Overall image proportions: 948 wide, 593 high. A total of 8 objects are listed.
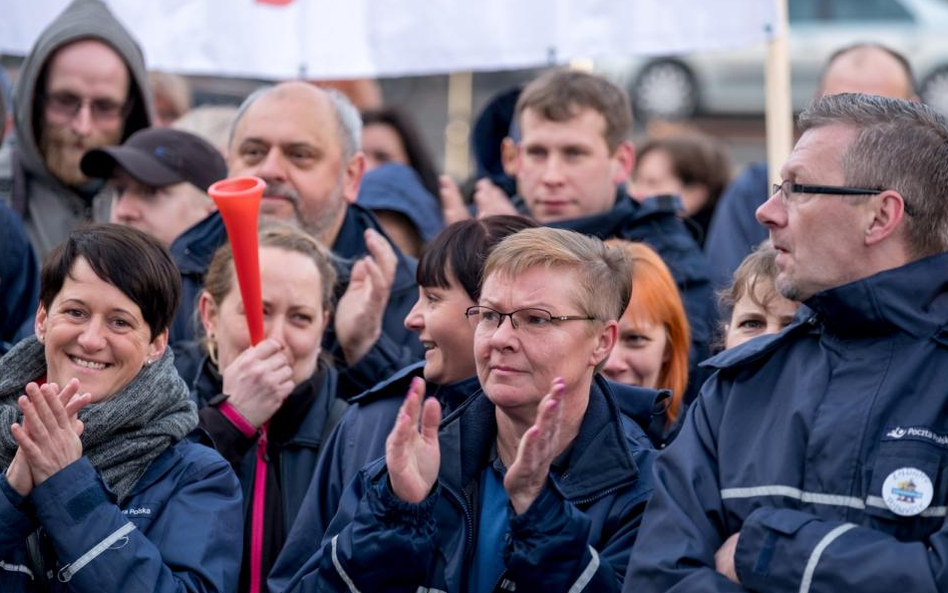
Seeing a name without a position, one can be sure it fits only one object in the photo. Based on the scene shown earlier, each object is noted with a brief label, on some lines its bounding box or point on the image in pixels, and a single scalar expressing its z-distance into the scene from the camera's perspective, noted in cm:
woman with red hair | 1060
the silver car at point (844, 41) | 3428
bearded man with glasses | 1298
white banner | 1409
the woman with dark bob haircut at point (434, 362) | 899
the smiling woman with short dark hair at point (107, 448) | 782
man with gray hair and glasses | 700
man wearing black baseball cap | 1195
